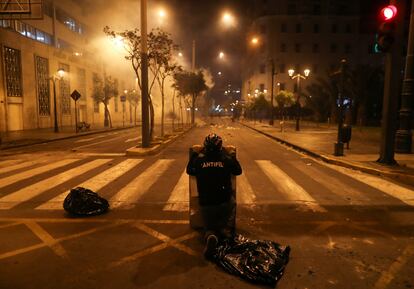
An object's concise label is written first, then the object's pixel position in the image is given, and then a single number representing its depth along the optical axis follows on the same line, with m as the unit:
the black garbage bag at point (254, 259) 4.08
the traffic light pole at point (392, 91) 10.99
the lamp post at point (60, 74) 28.24
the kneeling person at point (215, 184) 4.82
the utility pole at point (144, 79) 14.76
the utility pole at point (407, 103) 13.29
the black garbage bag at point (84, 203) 6.53
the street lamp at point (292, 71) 27.58
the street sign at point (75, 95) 27.26
